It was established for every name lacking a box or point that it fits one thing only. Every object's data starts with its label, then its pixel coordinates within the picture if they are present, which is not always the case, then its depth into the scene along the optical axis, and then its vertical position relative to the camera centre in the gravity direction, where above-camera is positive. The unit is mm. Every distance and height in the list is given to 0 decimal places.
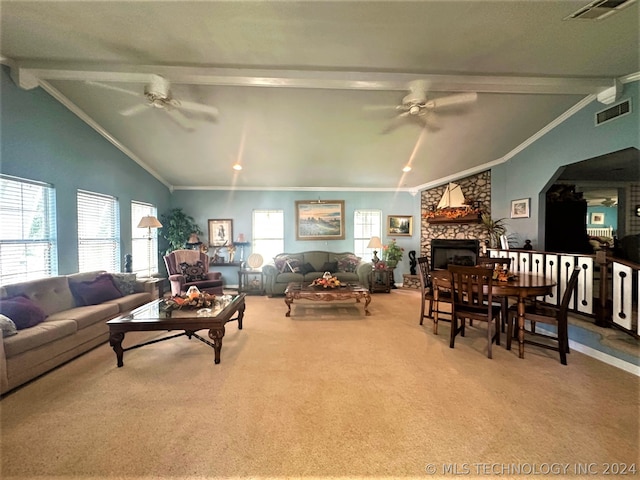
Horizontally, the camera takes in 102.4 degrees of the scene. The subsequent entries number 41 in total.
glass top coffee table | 2625 -901
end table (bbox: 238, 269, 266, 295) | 6016 -1124
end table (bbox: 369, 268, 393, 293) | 6164 -1084
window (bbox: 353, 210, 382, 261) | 7125 +208
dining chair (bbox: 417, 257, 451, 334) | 3540 -831
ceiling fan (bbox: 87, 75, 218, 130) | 2854 +1617
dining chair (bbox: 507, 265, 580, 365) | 2643 -893
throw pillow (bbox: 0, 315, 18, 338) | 2222 -774
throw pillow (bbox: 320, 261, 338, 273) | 6281 -770
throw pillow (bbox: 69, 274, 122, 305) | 3402 -731
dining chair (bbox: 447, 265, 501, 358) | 2805 -732
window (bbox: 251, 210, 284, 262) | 6965 +85
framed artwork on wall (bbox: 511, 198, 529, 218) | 4625 +488
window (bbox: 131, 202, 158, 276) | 5395 -148
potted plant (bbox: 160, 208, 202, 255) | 6184 +218
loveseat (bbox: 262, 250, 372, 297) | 5805 -779
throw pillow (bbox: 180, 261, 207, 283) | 4977 -687
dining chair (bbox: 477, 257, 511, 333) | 3298 -808
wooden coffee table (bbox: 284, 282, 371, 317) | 4270 -968
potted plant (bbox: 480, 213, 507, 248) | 4949 +126
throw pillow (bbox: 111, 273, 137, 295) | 4000 -705
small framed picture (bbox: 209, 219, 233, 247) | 6832 +123
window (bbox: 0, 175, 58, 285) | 3033 +98
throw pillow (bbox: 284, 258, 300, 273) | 6168 -713
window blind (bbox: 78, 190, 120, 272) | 4098 +89
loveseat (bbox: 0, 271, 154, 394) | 2246 -881
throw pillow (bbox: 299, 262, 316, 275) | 6247 -799
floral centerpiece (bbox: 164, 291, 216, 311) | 3096 -794
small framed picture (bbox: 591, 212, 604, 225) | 7344 +447
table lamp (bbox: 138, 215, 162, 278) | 4727 +268
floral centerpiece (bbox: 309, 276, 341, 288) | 4516 -835
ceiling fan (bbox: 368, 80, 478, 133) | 2844 +1556
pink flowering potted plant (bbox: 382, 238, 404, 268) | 6578 -482
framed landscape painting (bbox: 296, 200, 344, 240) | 6961 +454
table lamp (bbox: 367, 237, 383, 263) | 6106 -182
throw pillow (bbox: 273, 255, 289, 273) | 6191 -634
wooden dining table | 2713 -594
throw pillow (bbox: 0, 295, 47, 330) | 2473 -724
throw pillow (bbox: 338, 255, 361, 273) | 6285 -683
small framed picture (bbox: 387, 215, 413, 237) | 7113 +285
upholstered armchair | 4640 -702
